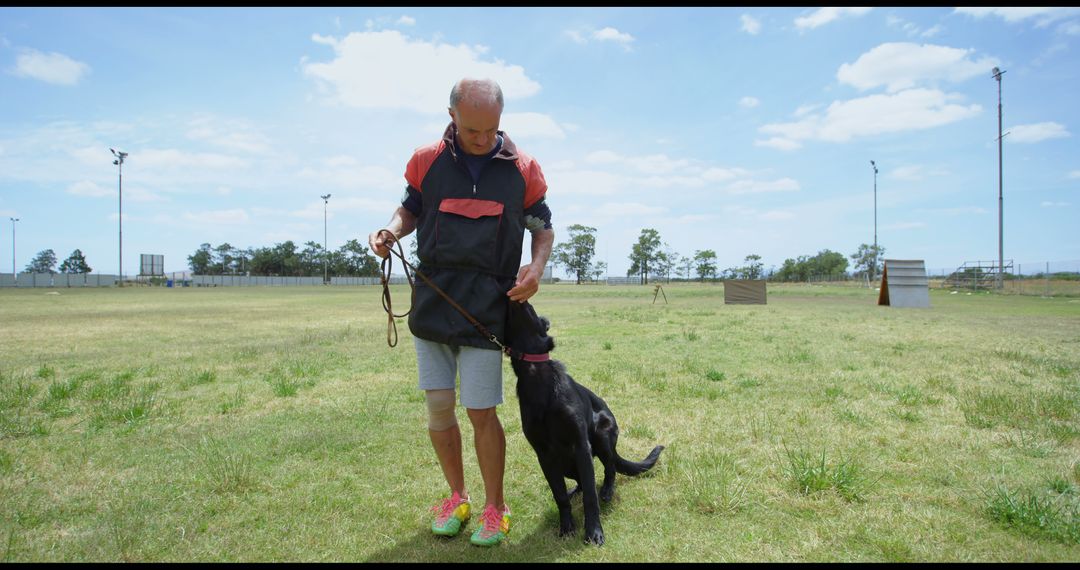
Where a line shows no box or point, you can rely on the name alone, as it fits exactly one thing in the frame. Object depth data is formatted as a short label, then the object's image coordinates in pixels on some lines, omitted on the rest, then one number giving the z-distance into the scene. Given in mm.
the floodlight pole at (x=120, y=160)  53188
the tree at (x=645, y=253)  96750
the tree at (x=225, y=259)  103062
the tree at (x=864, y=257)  84562
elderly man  2535
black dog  2600
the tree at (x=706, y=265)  98188
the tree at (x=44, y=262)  96688
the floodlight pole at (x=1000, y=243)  32719
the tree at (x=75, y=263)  92562
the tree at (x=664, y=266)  99500
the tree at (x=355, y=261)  98688
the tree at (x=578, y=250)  98375
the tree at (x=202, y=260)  103438
